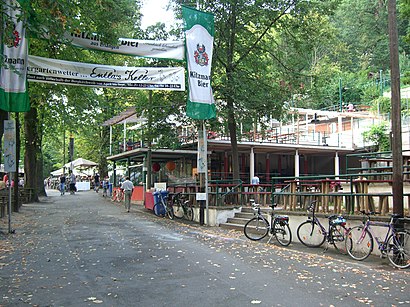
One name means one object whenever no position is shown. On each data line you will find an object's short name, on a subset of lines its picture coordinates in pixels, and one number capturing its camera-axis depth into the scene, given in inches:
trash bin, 762.7
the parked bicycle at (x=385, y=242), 338.6
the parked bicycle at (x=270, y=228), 463.8
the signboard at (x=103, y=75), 441.1
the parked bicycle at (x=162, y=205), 749.8
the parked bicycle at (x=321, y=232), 404.0
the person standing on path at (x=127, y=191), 839.7
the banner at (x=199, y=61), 544.7
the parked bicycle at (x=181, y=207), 700.0
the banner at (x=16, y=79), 414.9
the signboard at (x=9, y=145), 492.4
